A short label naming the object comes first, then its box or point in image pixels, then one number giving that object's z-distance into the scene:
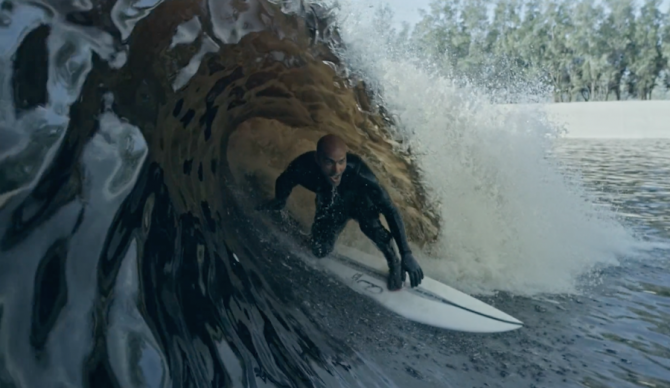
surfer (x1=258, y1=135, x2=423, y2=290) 3.97
